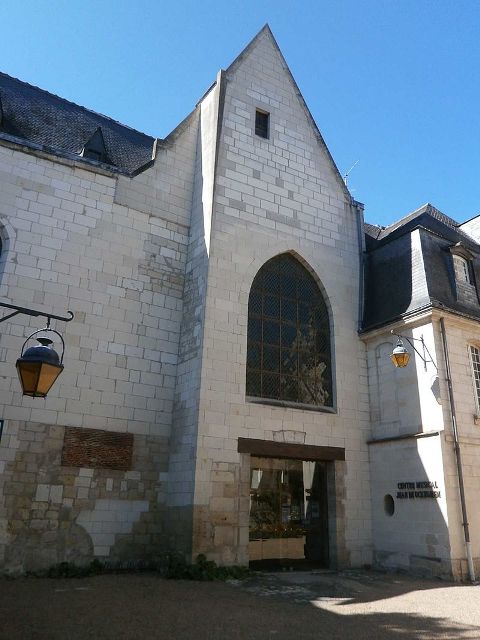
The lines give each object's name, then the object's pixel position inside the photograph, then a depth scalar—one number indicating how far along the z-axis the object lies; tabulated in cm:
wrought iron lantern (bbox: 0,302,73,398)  551
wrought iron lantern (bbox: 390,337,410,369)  1029
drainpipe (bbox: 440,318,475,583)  951
